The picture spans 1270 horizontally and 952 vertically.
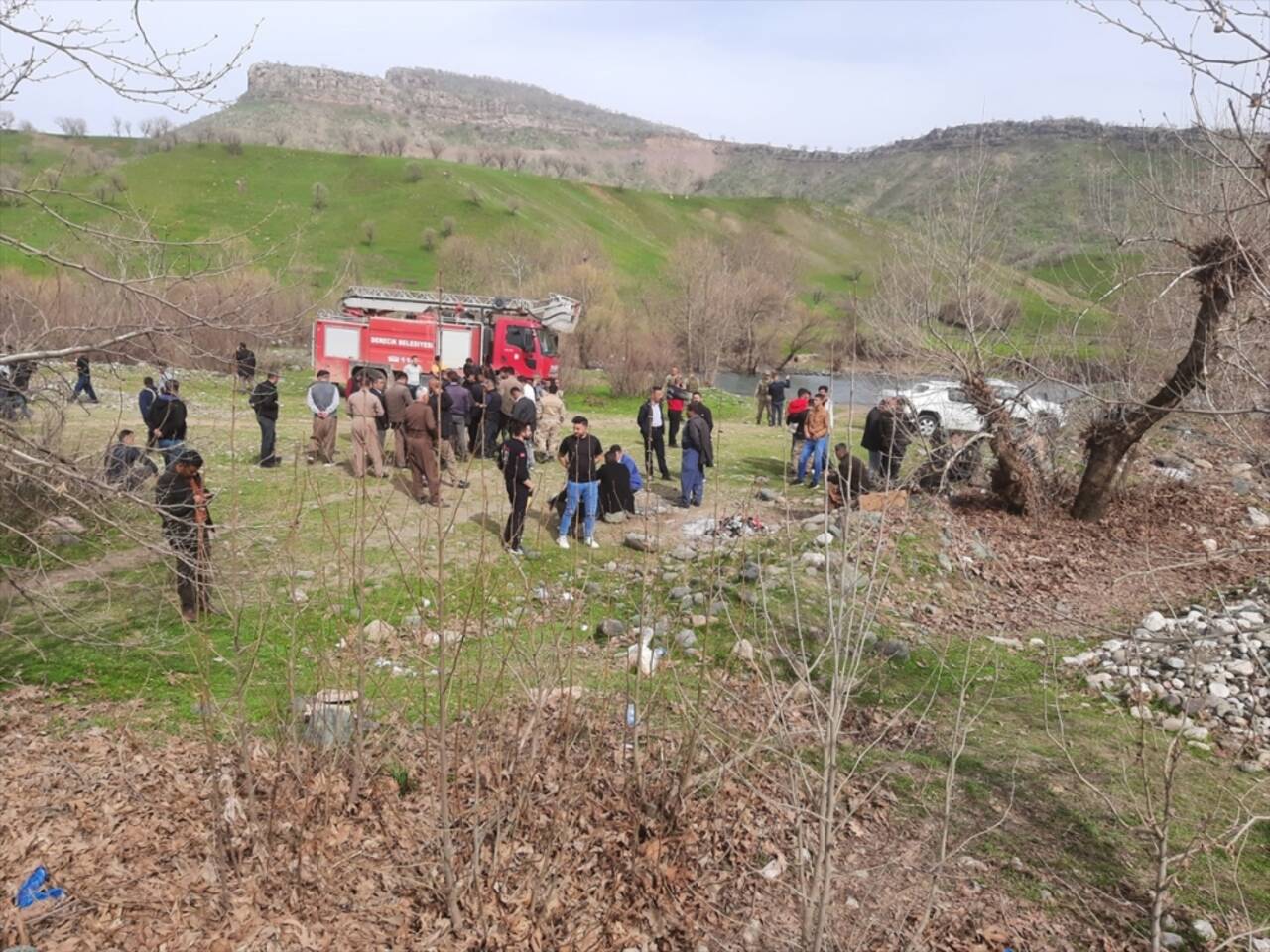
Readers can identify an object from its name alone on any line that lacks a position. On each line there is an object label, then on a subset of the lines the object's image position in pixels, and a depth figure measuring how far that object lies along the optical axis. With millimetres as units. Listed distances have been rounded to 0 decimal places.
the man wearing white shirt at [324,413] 12289
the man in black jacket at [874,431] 11727
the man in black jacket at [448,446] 11977
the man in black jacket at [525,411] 10859
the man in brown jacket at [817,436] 12141
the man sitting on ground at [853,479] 9965
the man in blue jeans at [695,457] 11039
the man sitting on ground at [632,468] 10391
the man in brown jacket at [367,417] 11073
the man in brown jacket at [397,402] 11898
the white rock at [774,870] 4893
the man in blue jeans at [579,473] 9281
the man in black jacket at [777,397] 20172
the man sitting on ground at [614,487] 10133
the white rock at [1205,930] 4328
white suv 11430
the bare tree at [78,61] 4402
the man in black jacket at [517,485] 8805
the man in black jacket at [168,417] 9195
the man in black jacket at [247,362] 10194
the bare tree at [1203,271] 3865
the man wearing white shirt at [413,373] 19508
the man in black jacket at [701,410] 11234
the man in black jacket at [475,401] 13031
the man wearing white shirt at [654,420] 12180
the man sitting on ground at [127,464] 7020
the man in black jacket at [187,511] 6297
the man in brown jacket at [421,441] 10255
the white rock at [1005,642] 8070
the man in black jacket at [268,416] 11719
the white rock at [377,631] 6956
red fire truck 21516
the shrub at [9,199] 5022
